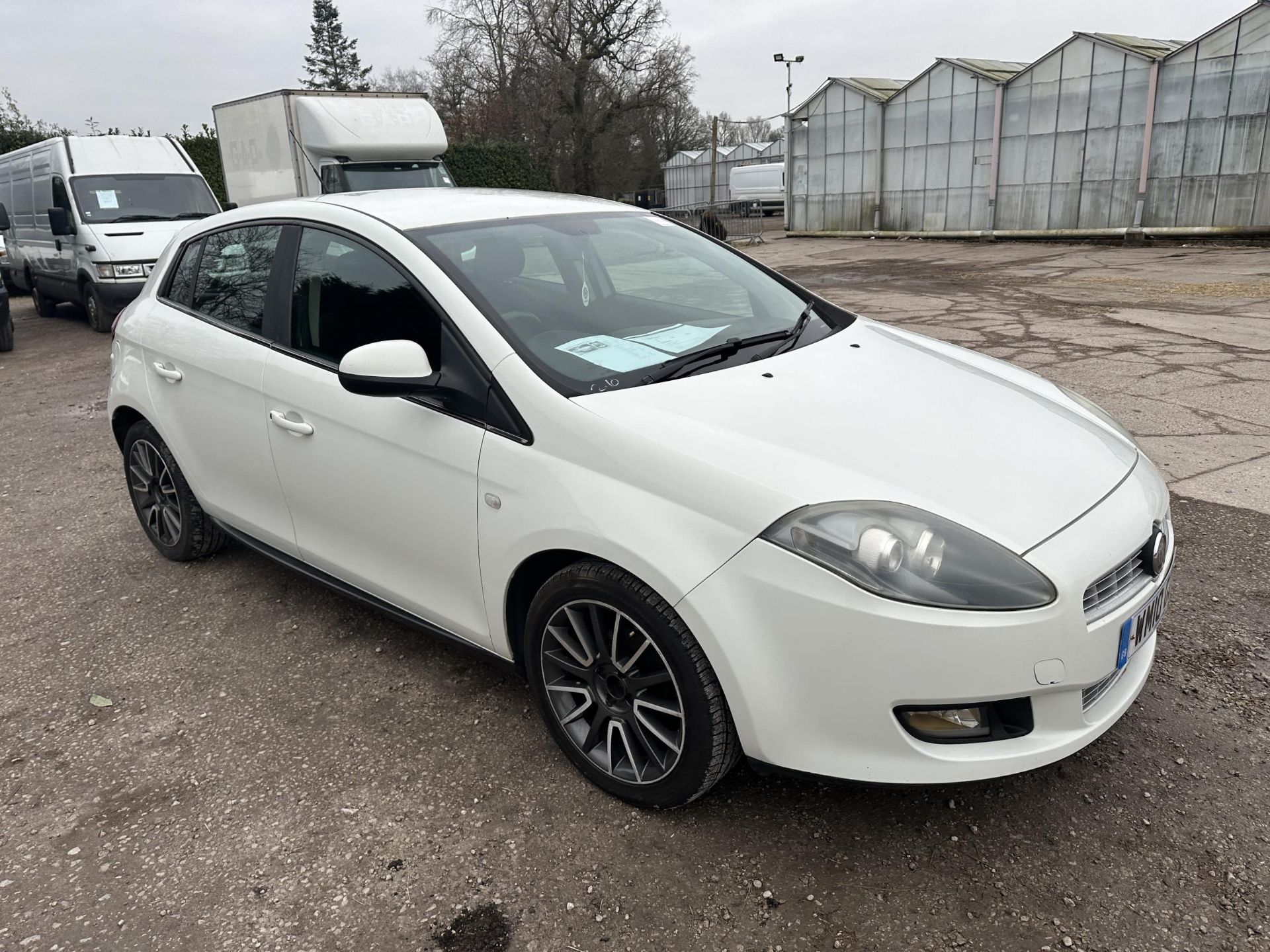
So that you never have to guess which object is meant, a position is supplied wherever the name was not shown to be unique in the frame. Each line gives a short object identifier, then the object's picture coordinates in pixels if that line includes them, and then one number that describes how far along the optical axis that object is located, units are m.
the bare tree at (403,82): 47.53
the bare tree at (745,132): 46.91
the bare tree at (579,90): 32.72
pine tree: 59.66
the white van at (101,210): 11.31
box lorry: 12.77
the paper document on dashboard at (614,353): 2.64
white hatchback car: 2.02
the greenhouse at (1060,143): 17.27
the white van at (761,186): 38.22
